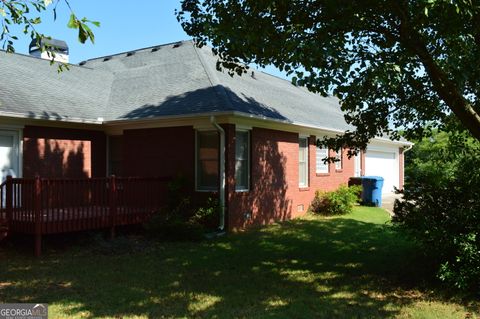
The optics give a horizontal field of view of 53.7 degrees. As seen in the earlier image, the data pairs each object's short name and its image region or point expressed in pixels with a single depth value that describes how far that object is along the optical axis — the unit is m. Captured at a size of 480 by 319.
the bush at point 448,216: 6.49
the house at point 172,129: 12.20
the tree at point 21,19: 6.06
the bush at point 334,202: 16.06
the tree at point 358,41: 6.01
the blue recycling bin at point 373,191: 18.83
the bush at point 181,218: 11.16
